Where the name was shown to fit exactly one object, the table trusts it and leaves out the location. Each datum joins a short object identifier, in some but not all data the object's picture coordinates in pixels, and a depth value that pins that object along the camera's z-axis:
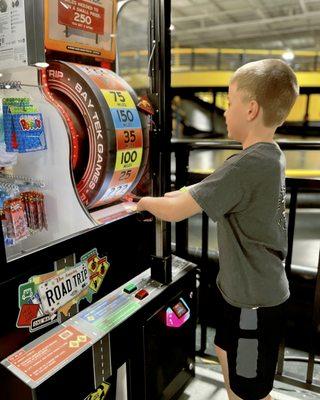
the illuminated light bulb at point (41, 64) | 1.12
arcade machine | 1.11
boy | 1.18
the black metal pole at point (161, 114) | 1.38
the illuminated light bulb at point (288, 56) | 12.34
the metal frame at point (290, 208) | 1.80
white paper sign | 1.13
